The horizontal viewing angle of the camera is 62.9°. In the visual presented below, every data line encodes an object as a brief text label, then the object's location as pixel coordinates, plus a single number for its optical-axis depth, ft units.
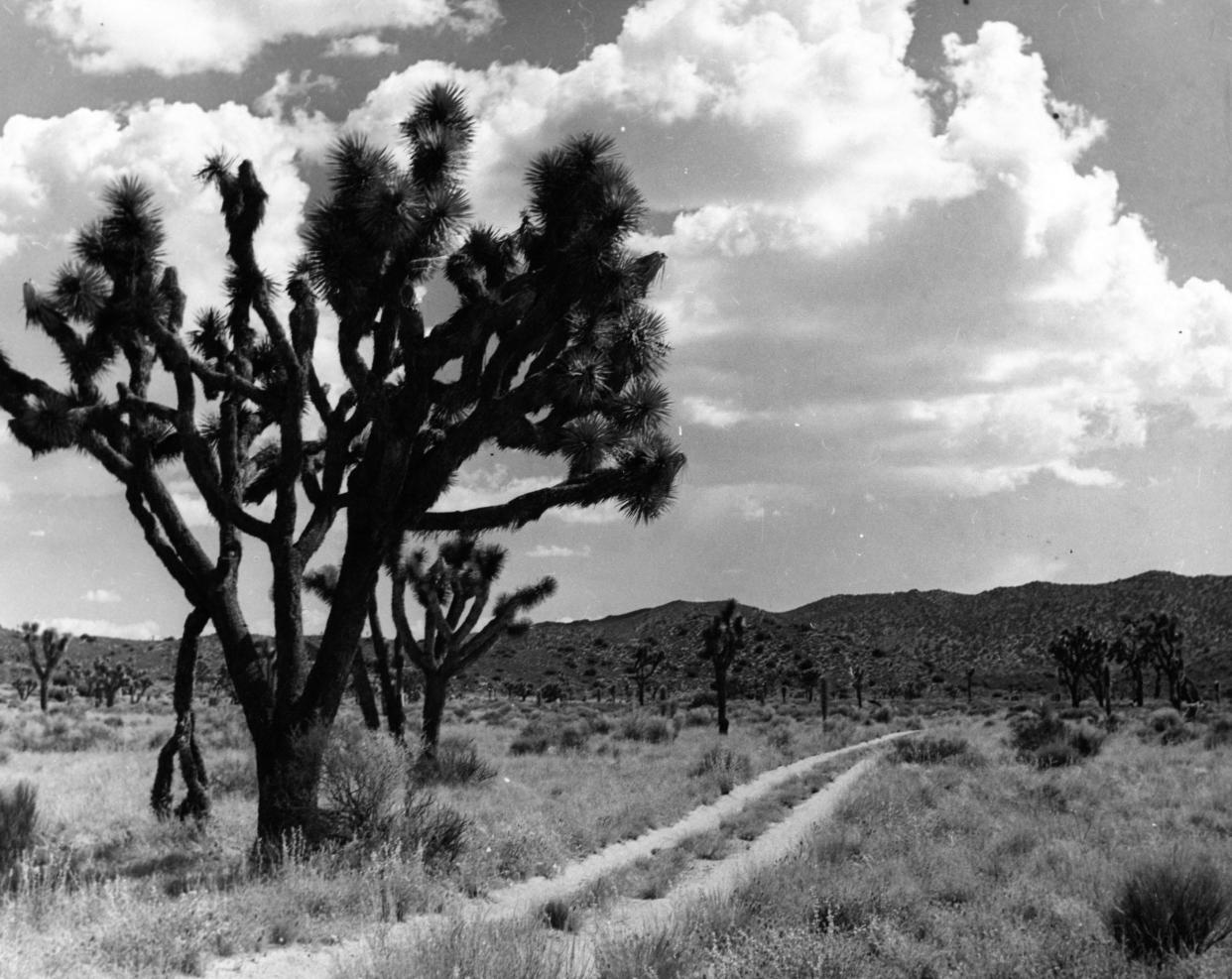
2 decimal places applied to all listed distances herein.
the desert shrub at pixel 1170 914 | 25.55
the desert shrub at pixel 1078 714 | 139.95
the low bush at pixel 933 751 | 86.28
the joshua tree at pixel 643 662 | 212.02
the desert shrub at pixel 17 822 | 36.57
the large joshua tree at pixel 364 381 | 39.91
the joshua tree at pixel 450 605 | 76.18
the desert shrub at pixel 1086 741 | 86.22
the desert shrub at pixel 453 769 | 62.28
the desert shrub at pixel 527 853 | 38.09
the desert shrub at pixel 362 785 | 37.73
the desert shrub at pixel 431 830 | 36.83
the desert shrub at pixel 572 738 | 95.81
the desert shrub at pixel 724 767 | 70.44
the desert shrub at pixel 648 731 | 110.22
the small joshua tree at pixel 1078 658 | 205.67
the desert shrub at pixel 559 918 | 29.30
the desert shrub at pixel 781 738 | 108.19
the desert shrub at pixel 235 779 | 57.52
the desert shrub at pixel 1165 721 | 114.62
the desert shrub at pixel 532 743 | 93.29
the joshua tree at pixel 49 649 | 144.36
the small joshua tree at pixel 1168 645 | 190.23
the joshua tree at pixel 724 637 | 140.26
